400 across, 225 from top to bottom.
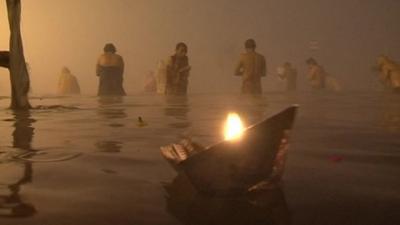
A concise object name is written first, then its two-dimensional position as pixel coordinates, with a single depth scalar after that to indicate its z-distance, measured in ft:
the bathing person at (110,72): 39.99
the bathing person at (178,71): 35.73
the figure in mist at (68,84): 61.35
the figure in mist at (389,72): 38.68
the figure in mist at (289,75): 60.18
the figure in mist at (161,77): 55.21
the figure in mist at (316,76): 56.08
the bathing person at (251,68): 36.20
